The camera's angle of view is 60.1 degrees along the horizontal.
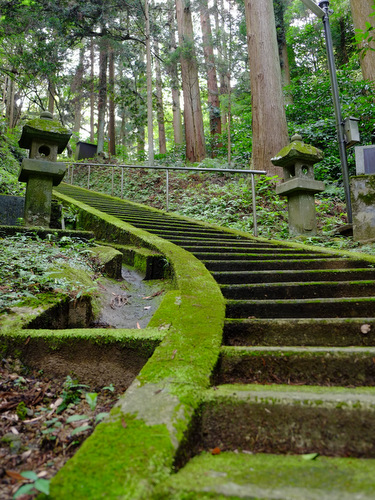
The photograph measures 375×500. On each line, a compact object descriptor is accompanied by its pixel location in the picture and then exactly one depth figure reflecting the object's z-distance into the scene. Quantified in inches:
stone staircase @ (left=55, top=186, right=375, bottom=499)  37.2
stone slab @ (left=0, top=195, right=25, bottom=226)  204.8
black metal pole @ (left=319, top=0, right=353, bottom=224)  226.8
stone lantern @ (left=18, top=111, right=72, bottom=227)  195.0
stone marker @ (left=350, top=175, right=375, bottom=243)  197.5
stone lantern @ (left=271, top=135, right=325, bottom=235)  227.3
